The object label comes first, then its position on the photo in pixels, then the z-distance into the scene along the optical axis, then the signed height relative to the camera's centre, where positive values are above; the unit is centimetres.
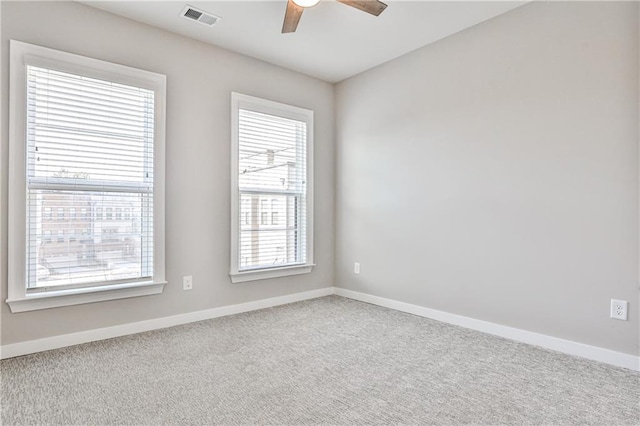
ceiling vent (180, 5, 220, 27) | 285 +164
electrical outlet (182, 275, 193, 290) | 328 -62
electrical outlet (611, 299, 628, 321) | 234 -61
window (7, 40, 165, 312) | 253 +33
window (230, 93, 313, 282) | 363 +29
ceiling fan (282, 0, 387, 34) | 239 +142
